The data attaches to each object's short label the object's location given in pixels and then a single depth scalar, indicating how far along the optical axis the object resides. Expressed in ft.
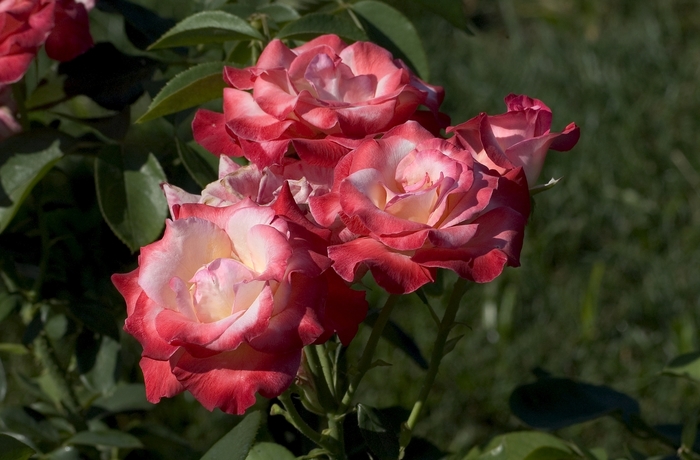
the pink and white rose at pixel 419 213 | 4.48
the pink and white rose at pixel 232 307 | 4.45
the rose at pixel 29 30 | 4.93
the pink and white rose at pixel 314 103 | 4.64
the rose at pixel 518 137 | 4.60
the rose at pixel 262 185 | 4.61
